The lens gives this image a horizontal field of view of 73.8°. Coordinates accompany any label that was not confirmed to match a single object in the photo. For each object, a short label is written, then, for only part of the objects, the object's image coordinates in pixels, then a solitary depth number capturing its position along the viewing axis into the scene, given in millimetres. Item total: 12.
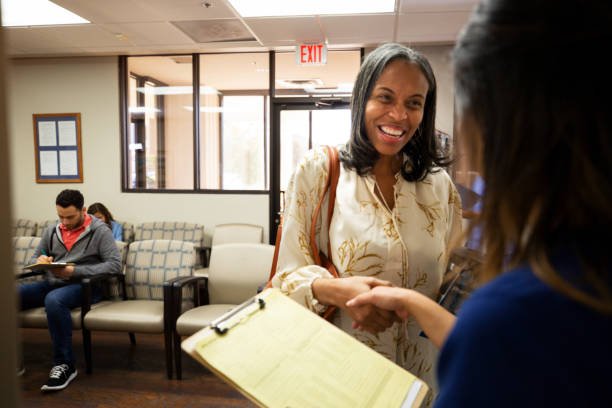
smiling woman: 1084
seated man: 3031
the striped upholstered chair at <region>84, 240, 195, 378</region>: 3061
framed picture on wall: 5812
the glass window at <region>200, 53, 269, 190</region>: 5574
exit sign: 4895
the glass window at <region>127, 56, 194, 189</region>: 5723
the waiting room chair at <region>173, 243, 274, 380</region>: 3273
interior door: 5246
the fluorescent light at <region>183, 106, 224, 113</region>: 5699
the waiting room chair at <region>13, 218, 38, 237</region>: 5488
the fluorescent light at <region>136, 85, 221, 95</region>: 5684
